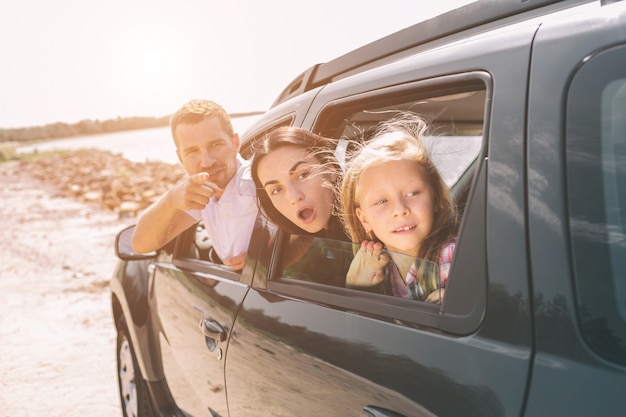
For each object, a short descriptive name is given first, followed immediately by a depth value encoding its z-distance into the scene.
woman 1.82
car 0.97
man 2.17
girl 1.43
